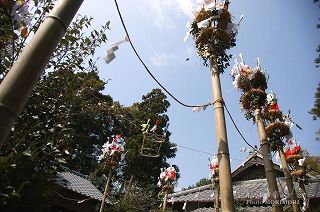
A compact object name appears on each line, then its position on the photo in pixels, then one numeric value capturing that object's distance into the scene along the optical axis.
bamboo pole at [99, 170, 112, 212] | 8.89
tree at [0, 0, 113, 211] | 2.82
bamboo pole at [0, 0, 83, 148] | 1.02
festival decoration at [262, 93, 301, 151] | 5.64
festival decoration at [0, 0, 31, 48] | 2.78
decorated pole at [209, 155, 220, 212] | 10.74
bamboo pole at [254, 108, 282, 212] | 3.84
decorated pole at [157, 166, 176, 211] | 13.45
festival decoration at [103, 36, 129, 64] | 3.43
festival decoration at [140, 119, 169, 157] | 11.61
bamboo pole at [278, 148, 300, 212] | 5.00
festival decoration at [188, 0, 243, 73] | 3.92
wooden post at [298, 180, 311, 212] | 6.61
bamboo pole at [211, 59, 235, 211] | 2.76
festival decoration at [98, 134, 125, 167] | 9.98
